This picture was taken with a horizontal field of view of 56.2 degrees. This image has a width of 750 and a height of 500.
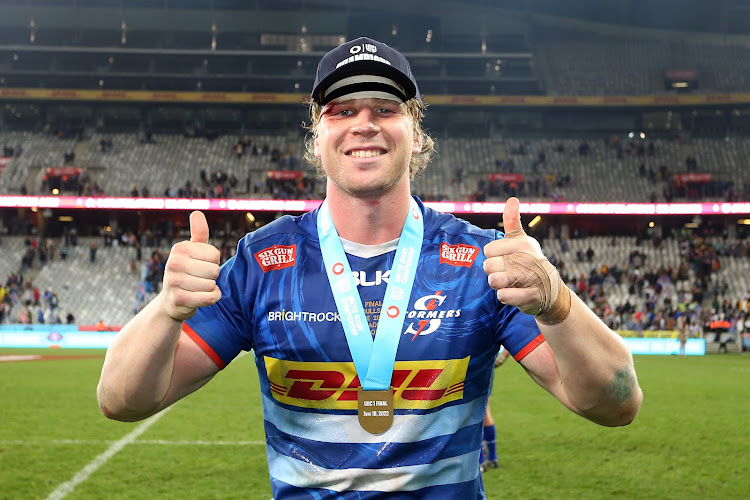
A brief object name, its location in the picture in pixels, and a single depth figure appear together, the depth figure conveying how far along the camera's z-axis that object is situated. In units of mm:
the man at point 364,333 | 2213
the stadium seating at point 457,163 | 41062
